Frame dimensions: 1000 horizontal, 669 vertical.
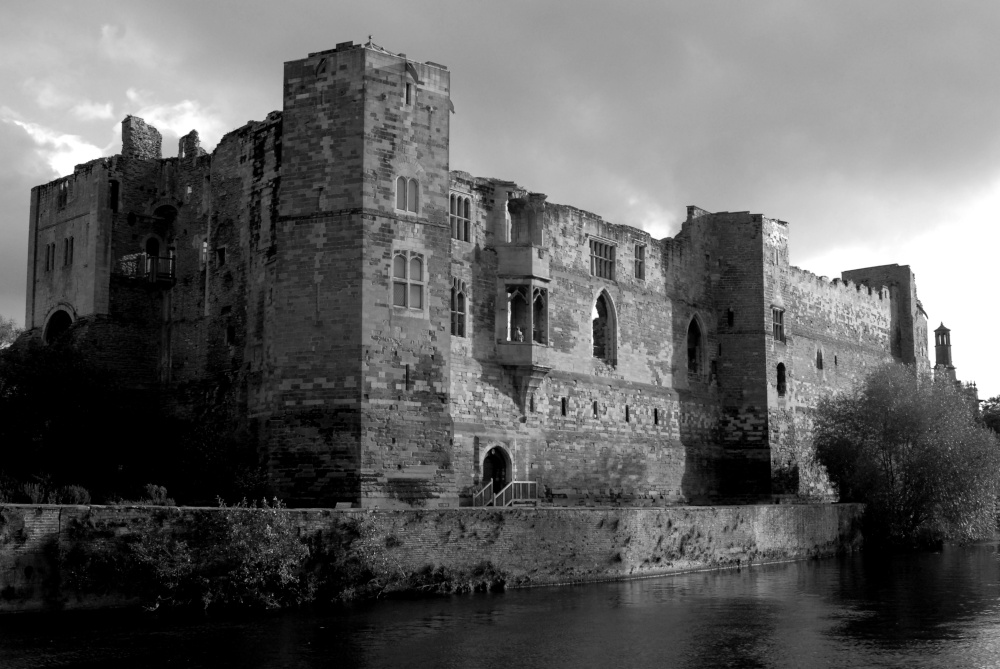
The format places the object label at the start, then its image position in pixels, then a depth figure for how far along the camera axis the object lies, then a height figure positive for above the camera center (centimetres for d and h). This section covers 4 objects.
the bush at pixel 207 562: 2236 -93
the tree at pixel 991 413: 6147 +502
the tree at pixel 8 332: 3981 +575
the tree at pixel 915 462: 4141 +167
